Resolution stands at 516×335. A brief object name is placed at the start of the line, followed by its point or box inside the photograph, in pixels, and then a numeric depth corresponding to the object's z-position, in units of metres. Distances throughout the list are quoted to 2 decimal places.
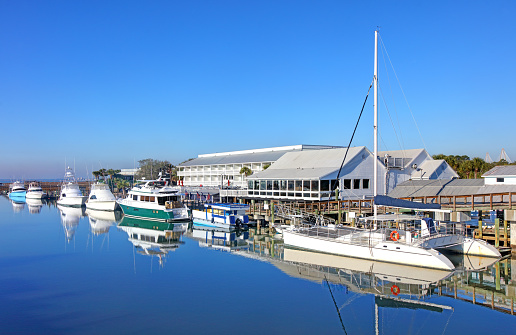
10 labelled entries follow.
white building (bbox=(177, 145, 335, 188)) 69.06
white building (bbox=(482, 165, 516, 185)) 35.32
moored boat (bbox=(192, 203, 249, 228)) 43.67
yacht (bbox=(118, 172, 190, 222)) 50.09
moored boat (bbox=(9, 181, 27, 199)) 104.50
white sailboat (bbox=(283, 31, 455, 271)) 25.39
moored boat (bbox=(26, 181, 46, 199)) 95.44
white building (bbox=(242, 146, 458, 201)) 44.50
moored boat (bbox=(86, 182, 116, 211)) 67.19
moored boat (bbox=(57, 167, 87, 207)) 77.12
